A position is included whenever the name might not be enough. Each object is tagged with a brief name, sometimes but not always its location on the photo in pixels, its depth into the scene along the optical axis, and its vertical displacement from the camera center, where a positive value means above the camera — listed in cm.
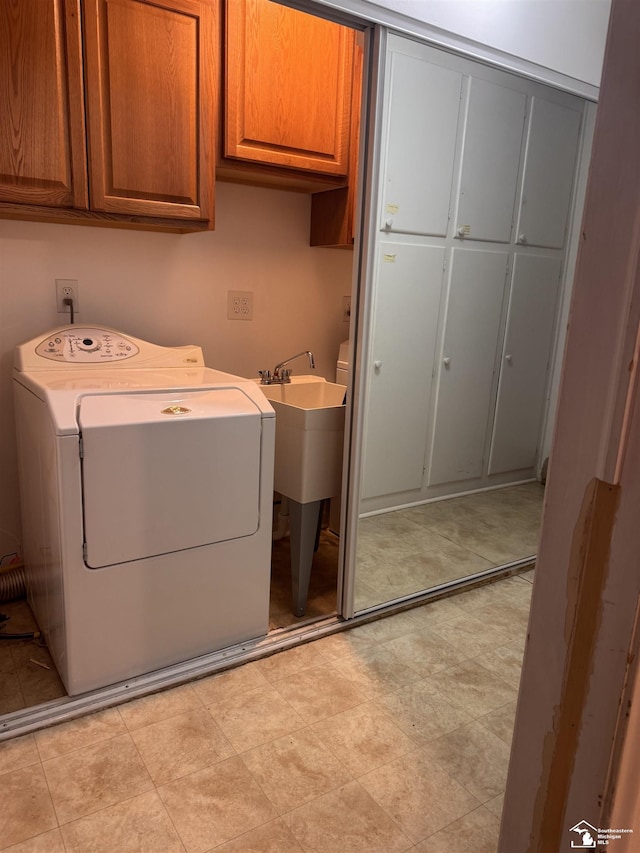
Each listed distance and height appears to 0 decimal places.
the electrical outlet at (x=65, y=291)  225 -8
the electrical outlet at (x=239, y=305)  265 -11
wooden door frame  48 -19
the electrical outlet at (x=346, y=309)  299 -12
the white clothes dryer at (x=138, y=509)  165 -68
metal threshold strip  169 -123
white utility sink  216 -60
